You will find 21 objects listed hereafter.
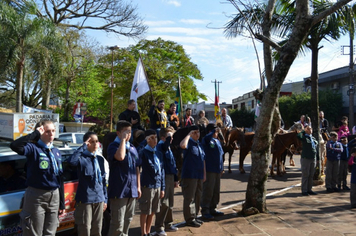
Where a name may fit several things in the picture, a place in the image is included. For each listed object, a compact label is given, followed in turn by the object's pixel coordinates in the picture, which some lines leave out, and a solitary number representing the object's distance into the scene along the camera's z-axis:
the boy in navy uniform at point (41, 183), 4.20
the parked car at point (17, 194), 4.40
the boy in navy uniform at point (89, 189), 4.59
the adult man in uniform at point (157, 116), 9.08
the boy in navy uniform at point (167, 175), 6.01
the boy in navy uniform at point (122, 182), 4.86
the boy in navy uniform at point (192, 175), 6.38
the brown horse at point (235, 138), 12.76
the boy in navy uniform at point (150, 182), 5.57
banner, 11.20
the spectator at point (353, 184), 7.89
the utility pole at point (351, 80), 25.19
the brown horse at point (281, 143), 12.25
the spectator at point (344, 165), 10.09
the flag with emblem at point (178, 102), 11.03
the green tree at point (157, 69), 27.56
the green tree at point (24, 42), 15.95
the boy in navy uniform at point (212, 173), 6.96
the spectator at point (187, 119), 10.92
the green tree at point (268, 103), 6.92
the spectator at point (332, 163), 9.72
